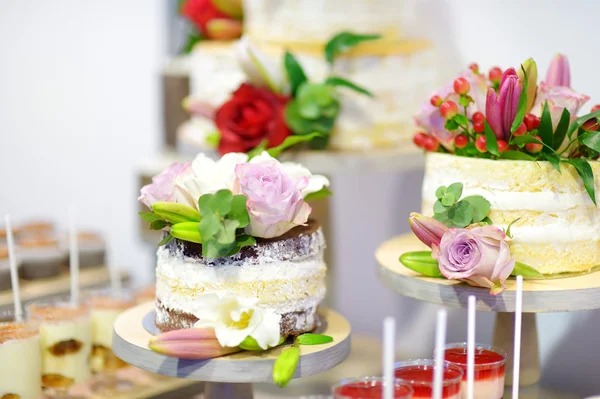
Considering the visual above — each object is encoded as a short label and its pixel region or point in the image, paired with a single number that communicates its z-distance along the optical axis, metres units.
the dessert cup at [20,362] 1.11
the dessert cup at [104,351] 1.23
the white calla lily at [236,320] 0.98
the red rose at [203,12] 1.48
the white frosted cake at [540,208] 1.03
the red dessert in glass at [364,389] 0.95
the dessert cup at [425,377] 0.98
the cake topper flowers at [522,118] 1.03
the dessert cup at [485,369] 1.01
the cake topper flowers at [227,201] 0.98
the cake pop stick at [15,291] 1.15
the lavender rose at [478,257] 1.00
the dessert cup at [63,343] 1.17
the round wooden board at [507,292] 1.00
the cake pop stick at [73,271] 1.24
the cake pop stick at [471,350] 0.96
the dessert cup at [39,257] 1.38
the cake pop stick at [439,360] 0.90
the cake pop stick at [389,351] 0.87
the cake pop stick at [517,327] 0.98
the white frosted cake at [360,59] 1.26
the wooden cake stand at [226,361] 0.98
